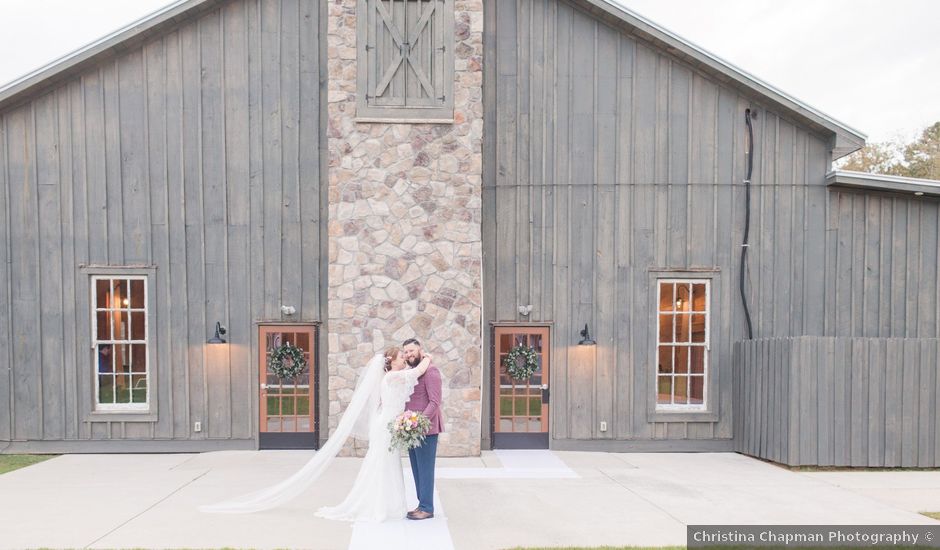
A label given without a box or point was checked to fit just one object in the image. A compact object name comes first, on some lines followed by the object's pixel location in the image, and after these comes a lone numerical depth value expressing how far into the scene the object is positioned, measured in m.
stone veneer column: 9.30
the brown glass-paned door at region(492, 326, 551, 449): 10.16
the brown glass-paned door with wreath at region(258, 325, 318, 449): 10.04
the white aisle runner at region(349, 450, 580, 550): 5.63
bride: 6.34
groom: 6.28
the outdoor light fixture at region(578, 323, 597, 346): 10.02
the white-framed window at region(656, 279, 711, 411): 10.30
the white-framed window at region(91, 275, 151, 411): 9.98
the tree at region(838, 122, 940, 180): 25.30
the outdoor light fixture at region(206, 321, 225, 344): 9.75
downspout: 10.14
